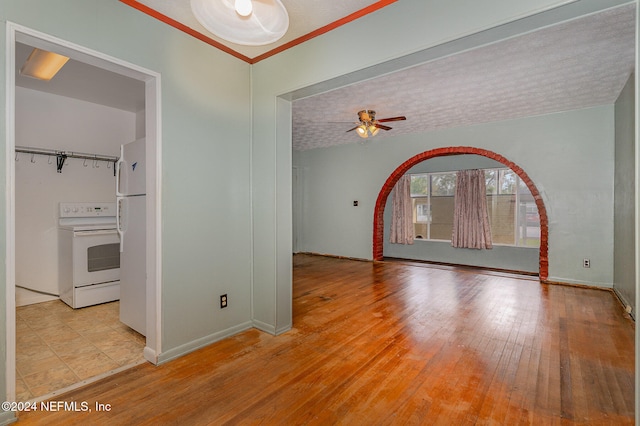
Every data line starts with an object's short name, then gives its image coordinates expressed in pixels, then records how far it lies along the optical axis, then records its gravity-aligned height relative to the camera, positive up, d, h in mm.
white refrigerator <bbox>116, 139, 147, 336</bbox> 2641 -188
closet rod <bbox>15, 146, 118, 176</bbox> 3749 +752
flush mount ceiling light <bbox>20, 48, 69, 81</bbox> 2900 +1475
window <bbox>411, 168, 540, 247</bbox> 6426 +104
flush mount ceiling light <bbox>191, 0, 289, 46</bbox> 1491 +986
